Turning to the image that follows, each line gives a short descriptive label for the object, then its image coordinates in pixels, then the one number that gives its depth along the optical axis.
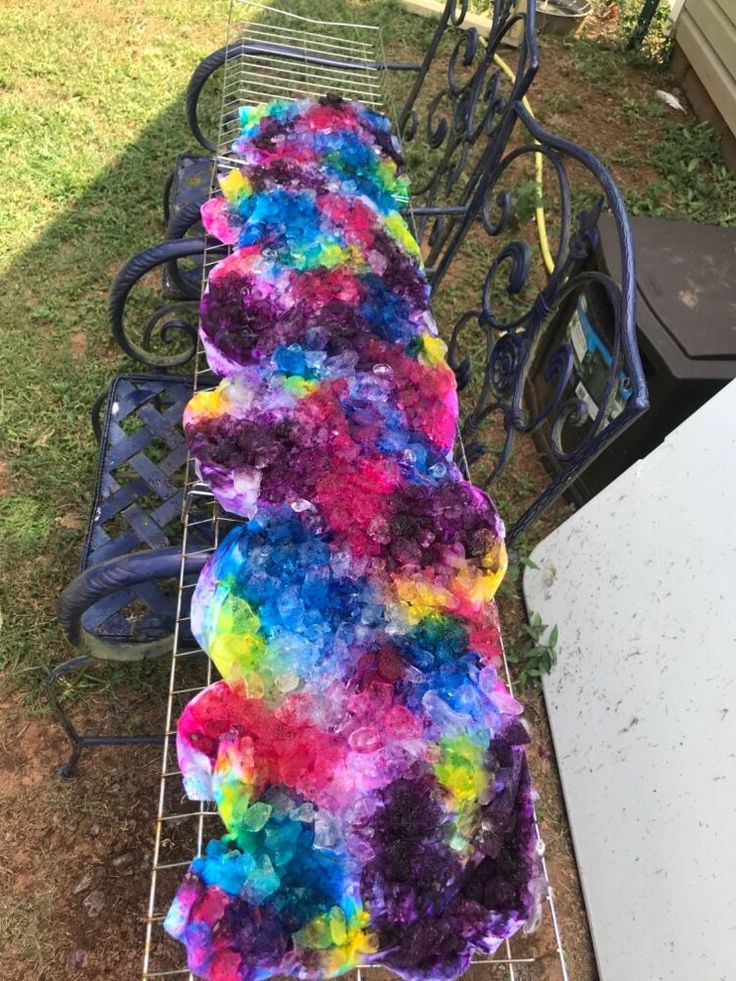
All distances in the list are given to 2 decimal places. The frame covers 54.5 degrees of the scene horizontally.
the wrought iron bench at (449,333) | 1.54
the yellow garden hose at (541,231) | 3.16
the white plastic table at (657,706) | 1.69
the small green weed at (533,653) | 2.43
